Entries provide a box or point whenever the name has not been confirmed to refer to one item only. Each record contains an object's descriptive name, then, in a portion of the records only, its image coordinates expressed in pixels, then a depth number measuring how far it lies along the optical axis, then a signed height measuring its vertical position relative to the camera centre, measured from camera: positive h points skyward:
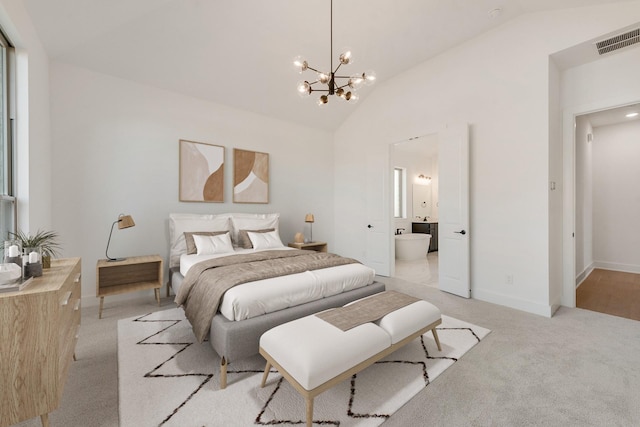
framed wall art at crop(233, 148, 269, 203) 4.50 +0.63
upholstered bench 1.47 -0.82
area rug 1.59 -1.19
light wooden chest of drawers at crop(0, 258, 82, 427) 1.31 -0.69
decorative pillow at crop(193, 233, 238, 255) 3.48 -0.40
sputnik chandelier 2.50 +1.27
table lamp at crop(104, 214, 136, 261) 3.19 -0.09
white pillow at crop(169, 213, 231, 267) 3.62 -0.18
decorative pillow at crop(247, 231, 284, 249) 3.91 -0.40
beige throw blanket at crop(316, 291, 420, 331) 1.90 -0.76
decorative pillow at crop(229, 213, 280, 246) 4.15 -0.14
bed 2.03 -0.63
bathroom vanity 7.40 -0.46
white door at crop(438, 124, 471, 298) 3.70 +0.03
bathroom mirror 7.84 +0.34
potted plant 1.75 -0.20
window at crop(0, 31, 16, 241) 2.18 +0.58
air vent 2.75 +1.78
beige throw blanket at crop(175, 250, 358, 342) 2.20 -0.55
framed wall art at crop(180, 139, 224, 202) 4.00 +0.64
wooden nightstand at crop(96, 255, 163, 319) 3.11 -0.77
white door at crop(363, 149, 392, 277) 4.85 -0.04
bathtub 6.21 -0.80
